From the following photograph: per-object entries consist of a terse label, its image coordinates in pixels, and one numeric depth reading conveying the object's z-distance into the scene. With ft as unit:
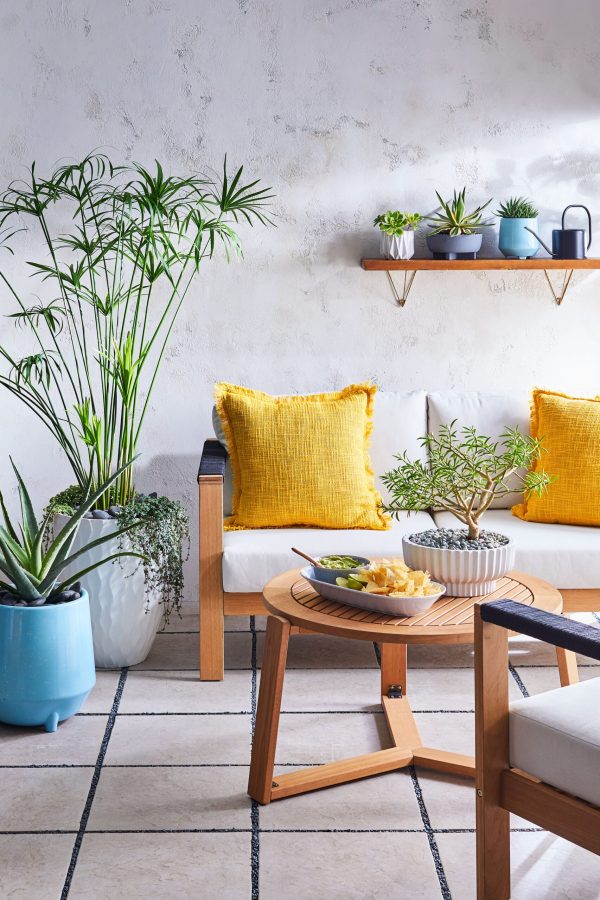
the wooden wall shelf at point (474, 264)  11.91
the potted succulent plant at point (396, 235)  11.97
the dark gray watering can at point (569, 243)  12.00
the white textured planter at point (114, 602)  10.42
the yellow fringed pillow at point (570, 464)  10.89
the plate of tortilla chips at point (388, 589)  7.27
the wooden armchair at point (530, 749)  5.56
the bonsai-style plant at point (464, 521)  7.58
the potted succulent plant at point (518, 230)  12.01
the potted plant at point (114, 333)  10.50
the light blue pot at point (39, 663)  8.80
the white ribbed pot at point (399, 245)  11.97
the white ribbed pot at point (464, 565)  7.55
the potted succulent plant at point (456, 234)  11.94
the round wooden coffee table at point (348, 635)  7.07
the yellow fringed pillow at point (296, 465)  10.86
